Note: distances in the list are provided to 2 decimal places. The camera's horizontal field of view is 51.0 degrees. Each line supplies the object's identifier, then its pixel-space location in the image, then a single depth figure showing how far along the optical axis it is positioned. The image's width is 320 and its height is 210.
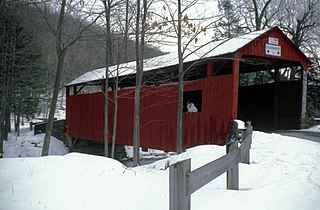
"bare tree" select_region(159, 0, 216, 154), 8.89
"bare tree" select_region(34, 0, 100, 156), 10.31
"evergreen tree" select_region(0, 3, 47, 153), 14.73
